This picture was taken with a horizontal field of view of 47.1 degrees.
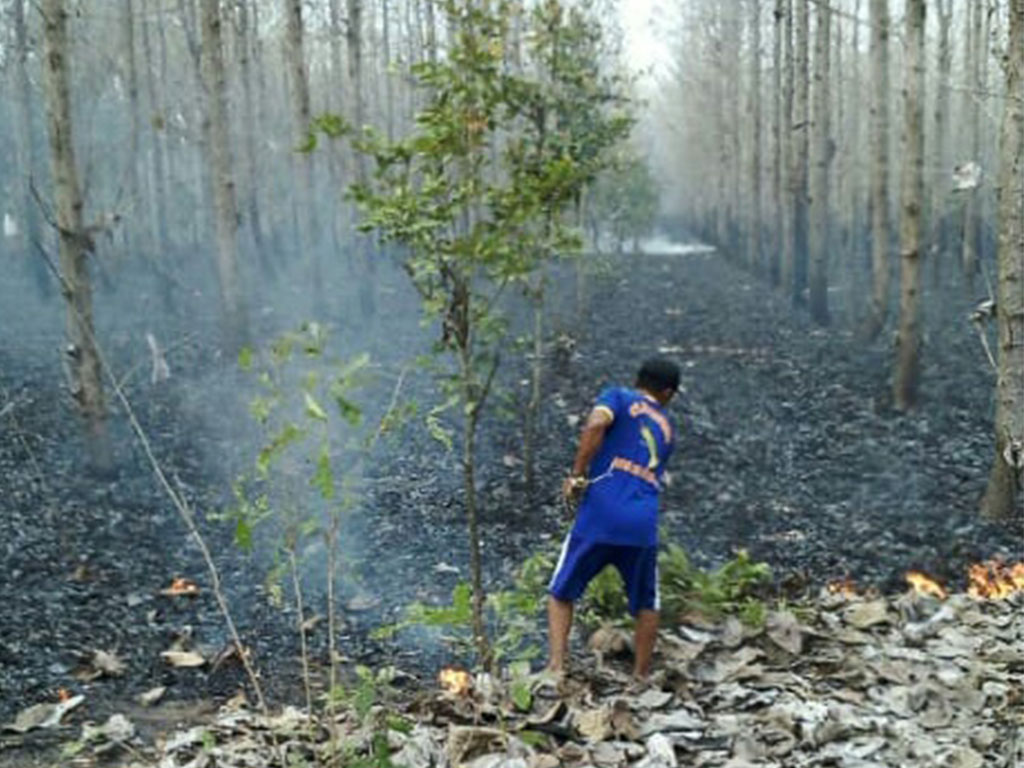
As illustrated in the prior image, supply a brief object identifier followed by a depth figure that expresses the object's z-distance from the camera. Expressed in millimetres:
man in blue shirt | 5840
